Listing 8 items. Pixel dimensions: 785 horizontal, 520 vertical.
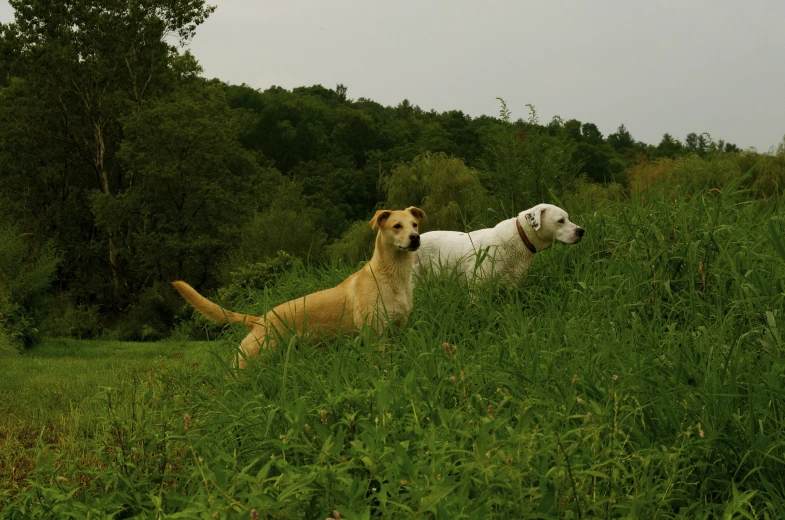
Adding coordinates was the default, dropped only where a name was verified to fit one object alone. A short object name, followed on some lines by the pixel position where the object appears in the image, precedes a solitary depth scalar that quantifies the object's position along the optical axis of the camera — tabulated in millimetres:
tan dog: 6211
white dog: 7258
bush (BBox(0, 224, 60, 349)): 21719
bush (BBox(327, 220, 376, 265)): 30800
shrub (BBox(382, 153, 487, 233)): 32156
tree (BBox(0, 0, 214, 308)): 40031
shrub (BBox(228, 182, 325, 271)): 36688
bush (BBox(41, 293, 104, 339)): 34344
